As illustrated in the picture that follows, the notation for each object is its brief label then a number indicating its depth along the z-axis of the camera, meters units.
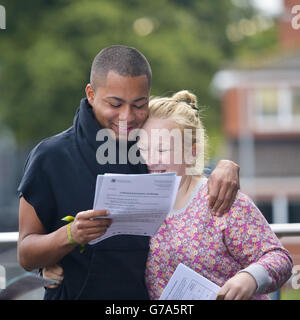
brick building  39.47
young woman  4.29
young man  4.60
